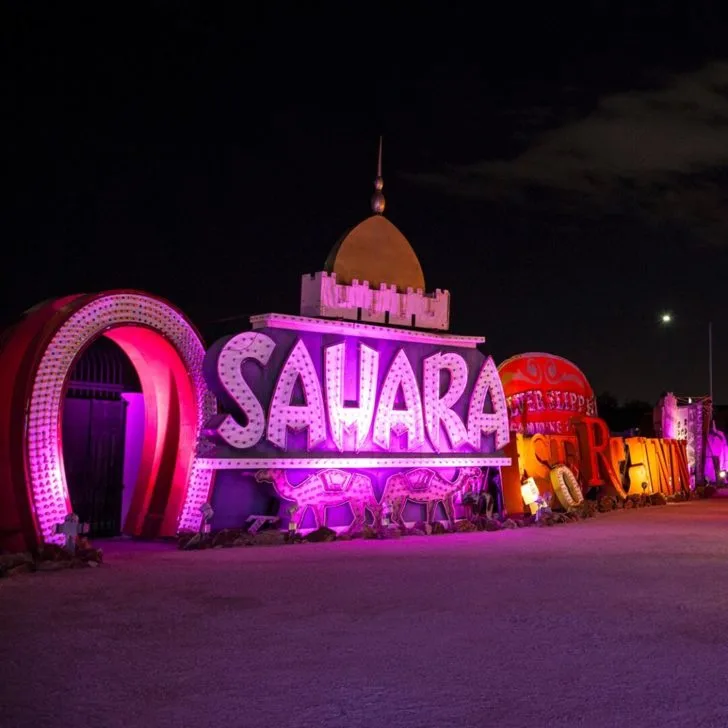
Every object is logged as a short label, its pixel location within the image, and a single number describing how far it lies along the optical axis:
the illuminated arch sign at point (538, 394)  24.88
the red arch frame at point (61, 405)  13.02
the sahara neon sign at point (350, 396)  16.02
